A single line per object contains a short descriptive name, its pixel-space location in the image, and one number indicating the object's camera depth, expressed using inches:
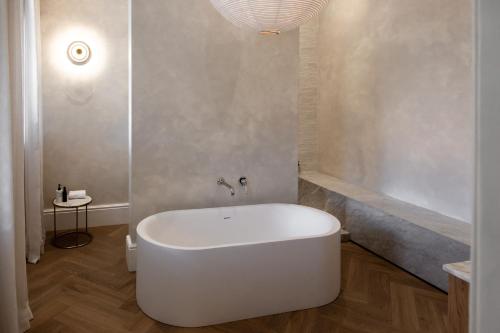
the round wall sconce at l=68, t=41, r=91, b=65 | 153.9
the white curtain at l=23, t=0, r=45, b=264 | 124.8
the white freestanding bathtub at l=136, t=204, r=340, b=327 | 91.9
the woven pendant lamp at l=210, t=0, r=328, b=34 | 79.9
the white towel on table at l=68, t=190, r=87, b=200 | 146.8
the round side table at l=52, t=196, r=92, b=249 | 141.3
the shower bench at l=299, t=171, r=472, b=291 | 110.7
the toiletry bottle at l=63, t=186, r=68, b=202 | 144.9
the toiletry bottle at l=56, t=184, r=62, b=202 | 144.6
